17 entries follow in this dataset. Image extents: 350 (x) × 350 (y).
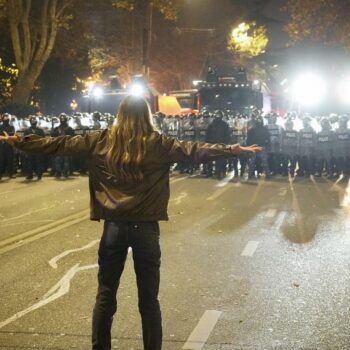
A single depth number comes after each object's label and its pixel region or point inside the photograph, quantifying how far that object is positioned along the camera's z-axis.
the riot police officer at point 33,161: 18.28
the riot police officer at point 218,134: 19.42
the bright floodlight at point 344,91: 34.84
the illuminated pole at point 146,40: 30.22
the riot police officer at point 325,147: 19.61
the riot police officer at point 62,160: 18.97
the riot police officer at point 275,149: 19.95
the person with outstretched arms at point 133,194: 4.38
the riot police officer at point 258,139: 19.38
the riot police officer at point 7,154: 18.34
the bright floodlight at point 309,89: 35.62
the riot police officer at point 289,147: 19.91
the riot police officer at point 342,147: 19.52
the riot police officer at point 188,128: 21.80
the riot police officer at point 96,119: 21.36
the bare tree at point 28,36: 26.45
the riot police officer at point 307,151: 19.77
